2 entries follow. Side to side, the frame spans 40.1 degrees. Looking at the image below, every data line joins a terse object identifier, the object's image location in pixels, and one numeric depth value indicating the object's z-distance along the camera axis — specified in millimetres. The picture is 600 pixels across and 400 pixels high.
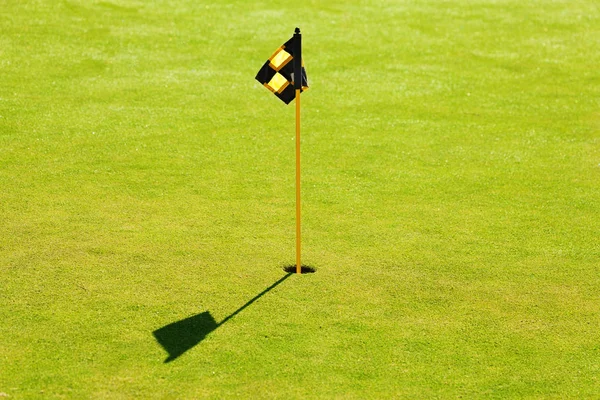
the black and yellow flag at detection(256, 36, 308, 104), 10617
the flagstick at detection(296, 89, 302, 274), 10719
